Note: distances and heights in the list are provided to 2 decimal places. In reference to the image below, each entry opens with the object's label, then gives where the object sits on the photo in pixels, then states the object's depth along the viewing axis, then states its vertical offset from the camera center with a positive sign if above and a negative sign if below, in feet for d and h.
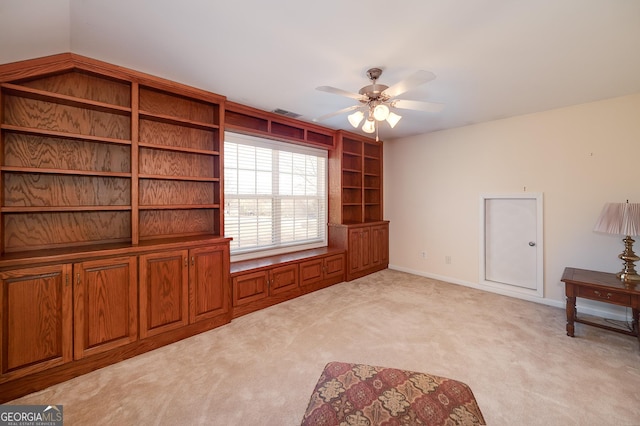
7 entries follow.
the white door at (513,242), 12.32 -1.45
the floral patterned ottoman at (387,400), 4.66 -3.60
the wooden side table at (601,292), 8.13 -2.57
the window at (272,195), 11.84 +0.84
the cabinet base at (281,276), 10.61 -2.93
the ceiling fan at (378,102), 7.09 +3.24
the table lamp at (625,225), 8.60 -0.43
